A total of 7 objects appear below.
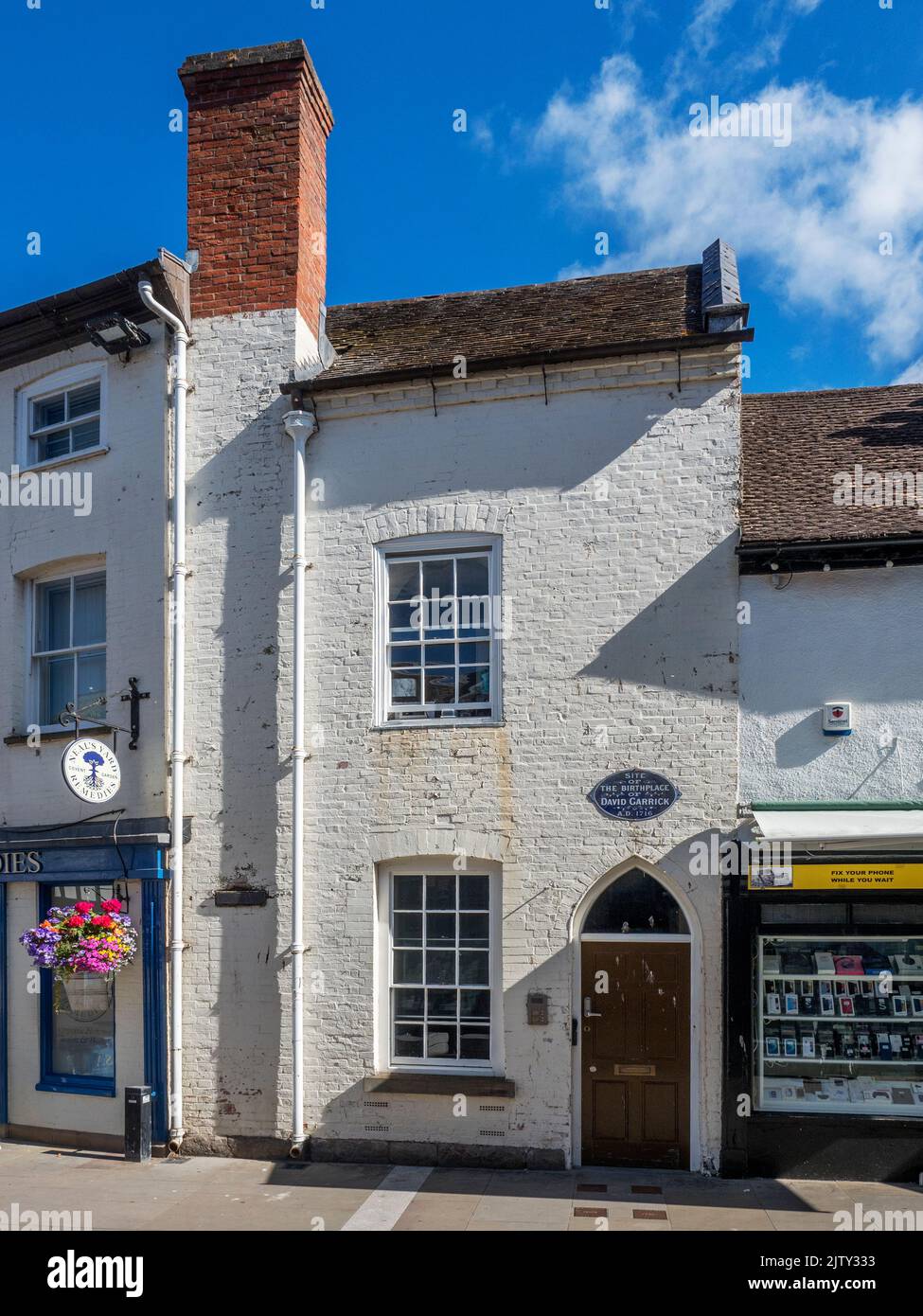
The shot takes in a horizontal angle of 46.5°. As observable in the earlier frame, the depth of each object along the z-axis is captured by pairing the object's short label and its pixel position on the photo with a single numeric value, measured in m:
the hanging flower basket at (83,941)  10.25
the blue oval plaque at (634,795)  9.66
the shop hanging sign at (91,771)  9.92
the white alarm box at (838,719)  9.45
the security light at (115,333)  11.01
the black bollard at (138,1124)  10.08
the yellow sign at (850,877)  8.98
